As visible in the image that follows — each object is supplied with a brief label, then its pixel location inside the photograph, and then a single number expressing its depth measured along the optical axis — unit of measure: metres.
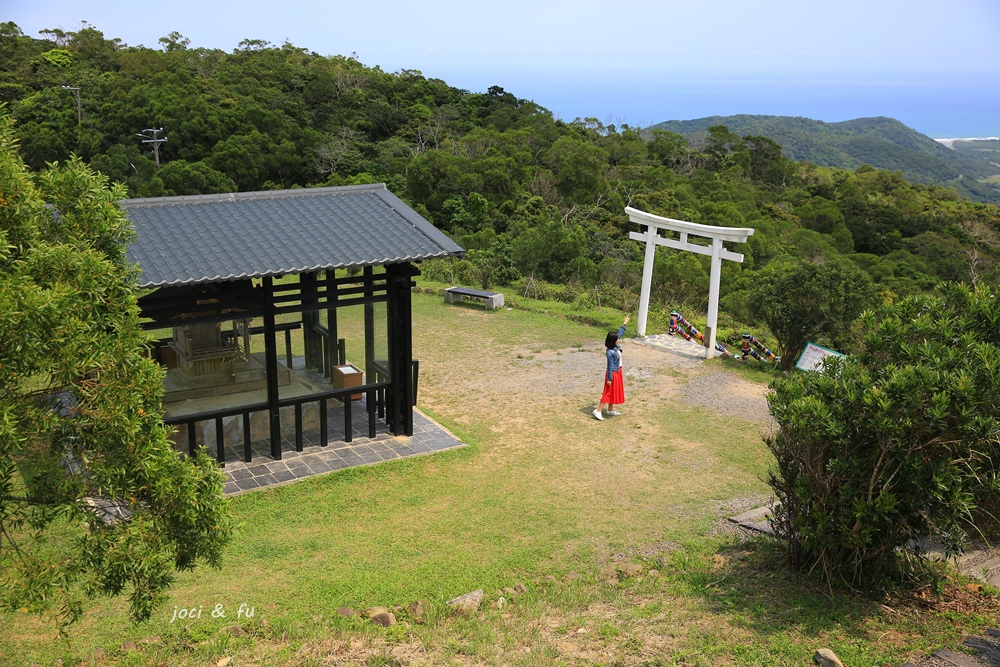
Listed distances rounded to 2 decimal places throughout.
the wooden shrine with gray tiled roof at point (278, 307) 8.03
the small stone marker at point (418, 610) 5.66
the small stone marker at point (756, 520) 7.29
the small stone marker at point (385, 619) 5.53
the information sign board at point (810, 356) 12.05
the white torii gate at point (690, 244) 12.97
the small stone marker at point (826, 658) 4.74
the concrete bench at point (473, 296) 16.28
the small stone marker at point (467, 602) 5.77
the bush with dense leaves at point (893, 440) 5.07
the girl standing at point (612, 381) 10.19
